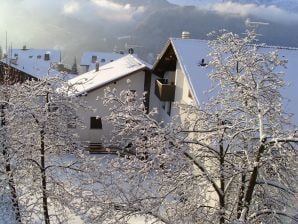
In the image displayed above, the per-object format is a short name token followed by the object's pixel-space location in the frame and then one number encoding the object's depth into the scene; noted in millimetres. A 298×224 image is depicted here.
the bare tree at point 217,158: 8133
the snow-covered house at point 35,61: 37841
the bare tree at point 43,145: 11008
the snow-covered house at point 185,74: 17391
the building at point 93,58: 65825
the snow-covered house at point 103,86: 24500
